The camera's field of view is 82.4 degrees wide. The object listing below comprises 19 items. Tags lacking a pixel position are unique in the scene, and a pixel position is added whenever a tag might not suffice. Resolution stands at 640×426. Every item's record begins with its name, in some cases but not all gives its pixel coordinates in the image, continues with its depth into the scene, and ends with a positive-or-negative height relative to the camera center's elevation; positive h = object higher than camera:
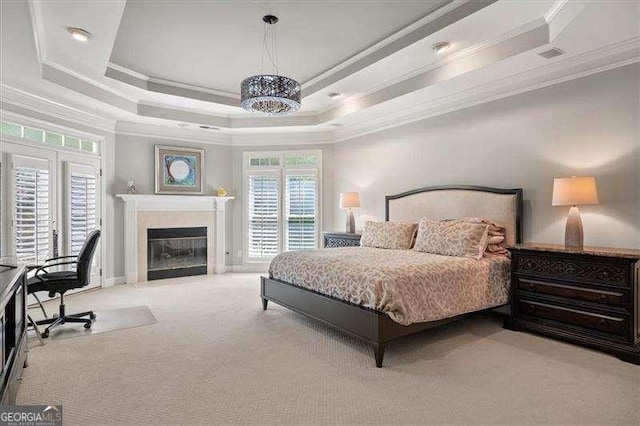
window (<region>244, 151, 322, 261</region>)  7.17 +0.21
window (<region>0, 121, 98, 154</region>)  4.52 +1.06
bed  3.03 -0.70
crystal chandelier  3.70 +1.24
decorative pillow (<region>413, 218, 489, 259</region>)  3.94 -0.30
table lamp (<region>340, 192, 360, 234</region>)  6.20 +0.15
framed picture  6.66 +0.80
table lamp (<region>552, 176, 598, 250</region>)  3.42 +0.12
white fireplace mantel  6.31 +0.07
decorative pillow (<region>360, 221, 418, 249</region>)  4.88 -0.33
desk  2.01 -0.79
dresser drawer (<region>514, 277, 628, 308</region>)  3.07 -0.74
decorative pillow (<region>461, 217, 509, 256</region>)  4.11 -0.31
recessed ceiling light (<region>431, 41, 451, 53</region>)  3.76 +1.73
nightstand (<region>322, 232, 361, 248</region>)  5.85 -0.46
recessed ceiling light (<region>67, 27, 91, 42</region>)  3.47 +1.74
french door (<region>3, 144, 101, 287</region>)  4.56 +0.16
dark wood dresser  3.01 -0.77
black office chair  3.75 -0.70
